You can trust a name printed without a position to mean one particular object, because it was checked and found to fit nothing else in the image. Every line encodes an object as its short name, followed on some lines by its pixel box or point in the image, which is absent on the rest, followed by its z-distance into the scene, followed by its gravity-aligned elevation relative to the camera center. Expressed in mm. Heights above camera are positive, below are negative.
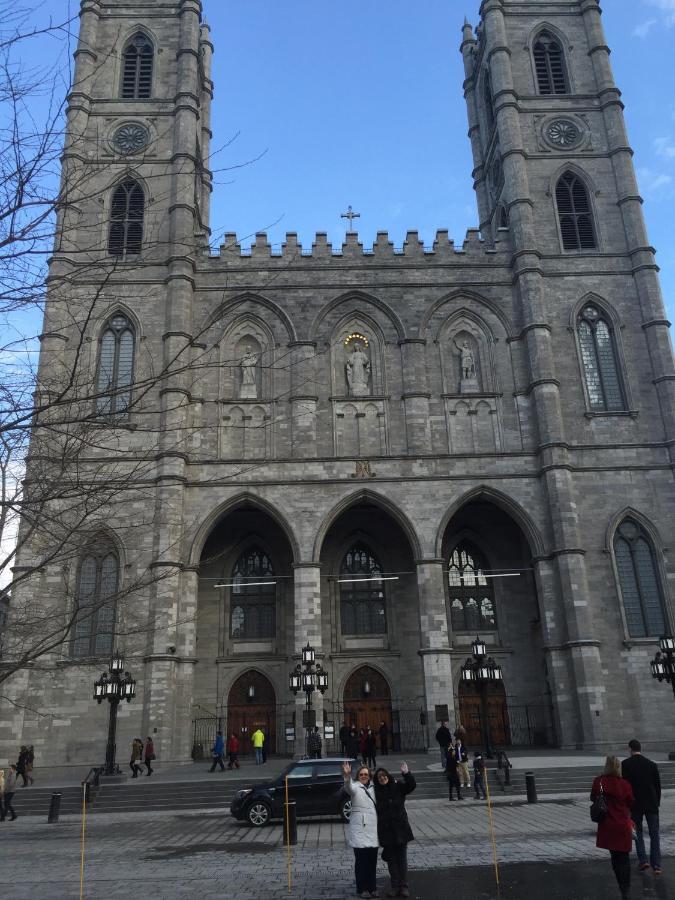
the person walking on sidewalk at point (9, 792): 18078 -1150
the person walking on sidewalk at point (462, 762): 17953 -902
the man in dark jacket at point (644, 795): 9188 -930
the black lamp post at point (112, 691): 21141 +1229
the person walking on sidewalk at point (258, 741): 23422 -285
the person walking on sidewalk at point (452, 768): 17578 -989
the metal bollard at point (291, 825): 11641 -1501
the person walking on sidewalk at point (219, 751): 22062 -502
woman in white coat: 8609 -1192
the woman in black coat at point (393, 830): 8711 -1138
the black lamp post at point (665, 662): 21844 +1442
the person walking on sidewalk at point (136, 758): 21650 -585
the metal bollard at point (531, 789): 16625 -1433
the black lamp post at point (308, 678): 22812 +1478
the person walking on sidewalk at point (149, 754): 22141 -499
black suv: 15297 -1277
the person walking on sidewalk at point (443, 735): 21062 -304
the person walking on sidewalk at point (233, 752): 23156 -570
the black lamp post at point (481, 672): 21156 +1326
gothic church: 25625 +9217
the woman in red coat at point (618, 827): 7758 -1081
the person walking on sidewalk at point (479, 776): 17469 -1206
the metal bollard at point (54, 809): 17484 -1498
